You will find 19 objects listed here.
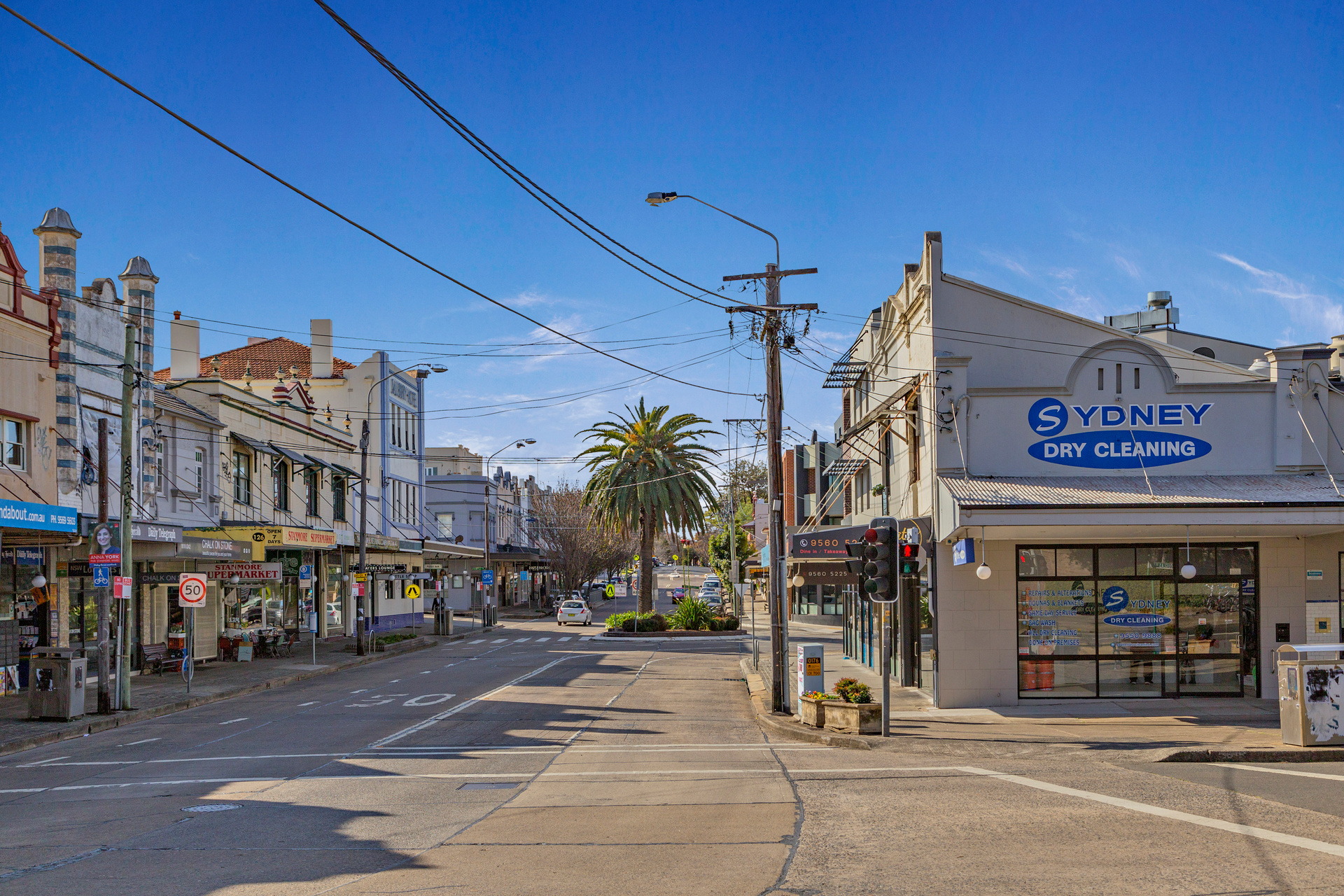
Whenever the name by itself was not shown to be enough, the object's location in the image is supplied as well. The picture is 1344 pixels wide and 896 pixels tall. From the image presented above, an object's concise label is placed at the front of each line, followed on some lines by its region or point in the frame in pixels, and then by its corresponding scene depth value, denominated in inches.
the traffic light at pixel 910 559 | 688.5
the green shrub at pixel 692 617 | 1841.8
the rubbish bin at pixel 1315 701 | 582.9
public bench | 1182.3
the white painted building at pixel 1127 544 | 786.8
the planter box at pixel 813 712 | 727.7
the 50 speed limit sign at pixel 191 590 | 991.0
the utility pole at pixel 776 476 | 823.7
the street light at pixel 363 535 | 1453.5
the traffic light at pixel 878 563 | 673.0
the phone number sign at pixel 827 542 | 891.4
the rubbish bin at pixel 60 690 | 797.9
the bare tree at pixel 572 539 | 2982.3
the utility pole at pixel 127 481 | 863.1
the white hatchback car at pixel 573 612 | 2198.6
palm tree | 1806.1
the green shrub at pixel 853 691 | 703.7
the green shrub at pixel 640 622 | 1829.5
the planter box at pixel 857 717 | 683.4
